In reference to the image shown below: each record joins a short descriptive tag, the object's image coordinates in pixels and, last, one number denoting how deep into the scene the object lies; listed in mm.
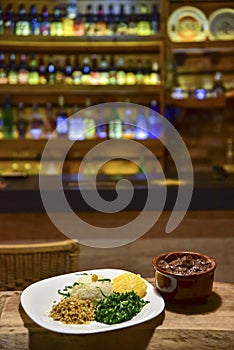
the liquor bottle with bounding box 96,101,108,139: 4158
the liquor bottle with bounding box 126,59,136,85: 4051
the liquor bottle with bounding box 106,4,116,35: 3975
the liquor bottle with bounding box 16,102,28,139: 4141
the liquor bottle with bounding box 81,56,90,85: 4043
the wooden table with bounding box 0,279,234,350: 1088
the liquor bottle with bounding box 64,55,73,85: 4090
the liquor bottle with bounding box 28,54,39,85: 4059
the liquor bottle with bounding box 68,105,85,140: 4125
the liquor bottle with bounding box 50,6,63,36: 3971
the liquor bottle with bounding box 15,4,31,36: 3953
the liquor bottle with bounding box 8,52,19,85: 4009
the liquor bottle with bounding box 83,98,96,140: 4133
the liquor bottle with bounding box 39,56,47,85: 4039
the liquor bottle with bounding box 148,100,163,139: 4118
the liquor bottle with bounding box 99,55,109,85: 4039
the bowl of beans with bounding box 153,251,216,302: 1175
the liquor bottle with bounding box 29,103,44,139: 4113
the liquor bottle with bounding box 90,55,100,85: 4020
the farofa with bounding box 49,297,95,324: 1114
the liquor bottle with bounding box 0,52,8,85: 3990
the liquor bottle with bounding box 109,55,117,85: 4023
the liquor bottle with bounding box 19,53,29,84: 4031
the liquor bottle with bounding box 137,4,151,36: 4004
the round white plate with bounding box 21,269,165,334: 1078
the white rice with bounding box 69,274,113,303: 1206
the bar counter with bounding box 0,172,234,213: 2465
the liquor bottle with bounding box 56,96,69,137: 4129
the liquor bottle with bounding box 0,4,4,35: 3998
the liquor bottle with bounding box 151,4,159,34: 4000
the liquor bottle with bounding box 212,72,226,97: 4094
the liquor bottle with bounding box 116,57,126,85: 4044
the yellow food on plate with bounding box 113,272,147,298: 1240
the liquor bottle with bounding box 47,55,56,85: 4034
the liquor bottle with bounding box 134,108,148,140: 4133
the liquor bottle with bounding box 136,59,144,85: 4059
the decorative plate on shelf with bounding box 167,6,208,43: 3949
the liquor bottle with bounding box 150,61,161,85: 4039
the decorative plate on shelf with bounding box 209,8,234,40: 3955
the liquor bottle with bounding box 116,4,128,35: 3934
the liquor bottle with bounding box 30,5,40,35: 3988
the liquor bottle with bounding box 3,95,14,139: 4137
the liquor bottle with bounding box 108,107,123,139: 4129
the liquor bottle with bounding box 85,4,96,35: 3979
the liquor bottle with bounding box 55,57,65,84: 3996
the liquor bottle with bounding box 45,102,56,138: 4141
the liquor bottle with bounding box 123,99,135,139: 4160
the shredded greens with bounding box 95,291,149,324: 1112
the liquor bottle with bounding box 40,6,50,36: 3951
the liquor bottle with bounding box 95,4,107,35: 3957
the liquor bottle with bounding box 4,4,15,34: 3979
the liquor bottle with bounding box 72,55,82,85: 4000
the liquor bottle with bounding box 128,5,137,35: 3990
